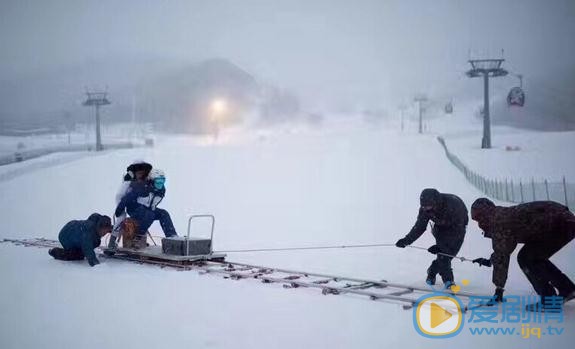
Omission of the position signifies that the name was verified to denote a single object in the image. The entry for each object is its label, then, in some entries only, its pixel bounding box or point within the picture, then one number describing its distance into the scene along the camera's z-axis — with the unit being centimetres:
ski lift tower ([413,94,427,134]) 6100
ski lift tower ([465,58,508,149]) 4538
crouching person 955
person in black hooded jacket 768
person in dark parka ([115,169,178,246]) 1038
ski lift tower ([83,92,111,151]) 4493
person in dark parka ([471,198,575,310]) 606
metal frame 930
